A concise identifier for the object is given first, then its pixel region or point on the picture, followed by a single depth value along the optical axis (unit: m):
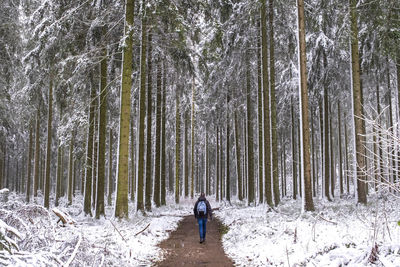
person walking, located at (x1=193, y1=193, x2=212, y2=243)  10.16
